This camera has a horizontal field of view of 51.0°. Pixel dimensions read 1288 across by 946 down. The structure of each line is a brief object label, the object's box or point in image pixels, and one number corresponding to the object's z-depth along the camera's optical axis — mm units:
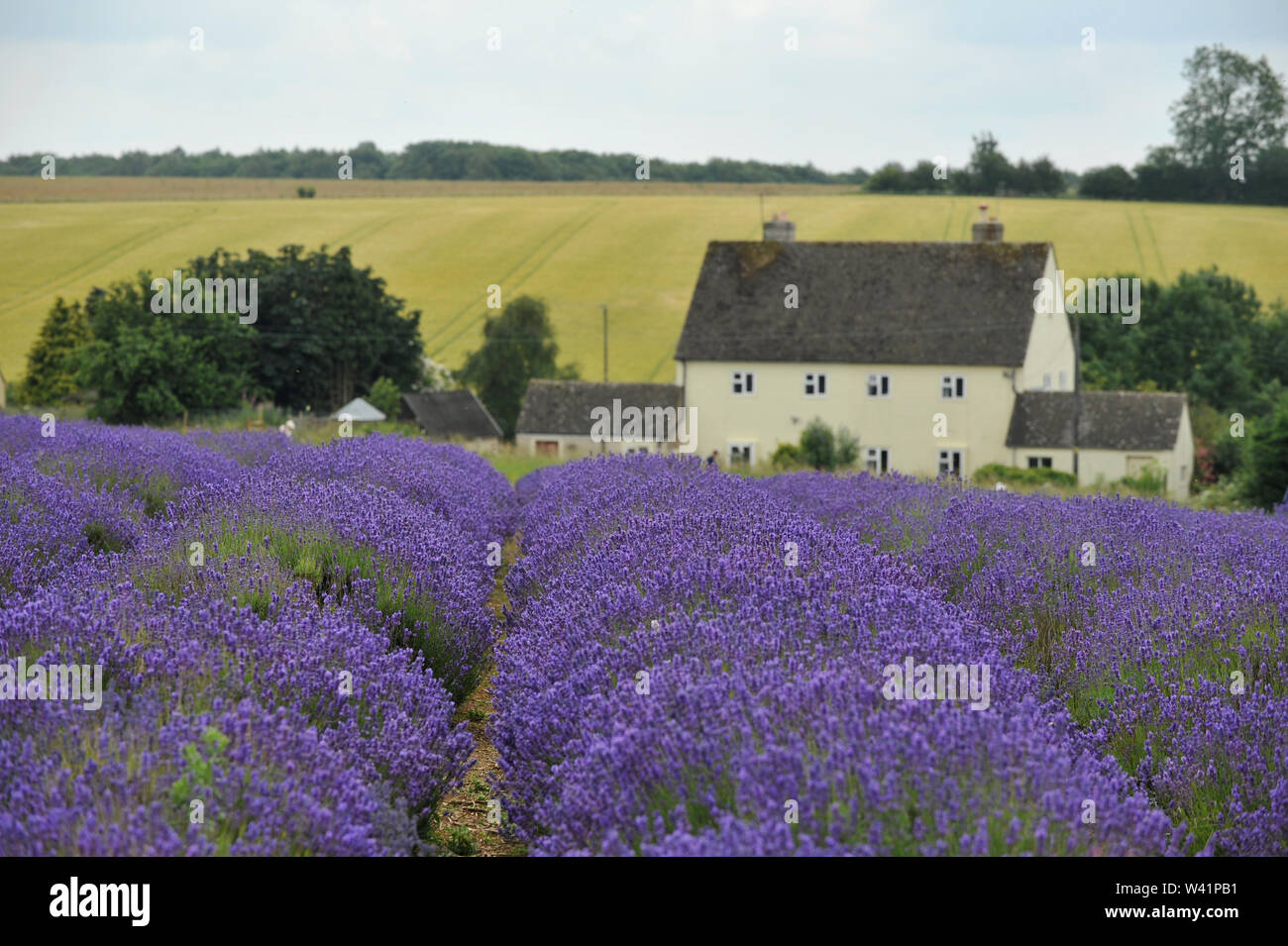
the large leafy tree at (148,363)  35875
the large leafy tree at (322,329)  47281
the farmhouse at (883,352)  37625
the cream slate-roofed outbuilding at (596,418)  40156
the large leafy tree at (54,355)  44781
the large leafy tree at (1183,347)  50938
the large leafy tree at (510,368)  52969
